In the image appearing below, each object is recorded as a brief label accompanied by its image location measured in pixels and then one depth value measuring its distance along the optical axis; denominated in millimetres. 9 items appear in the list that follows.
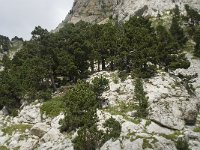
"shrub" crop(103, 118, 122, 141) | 26535
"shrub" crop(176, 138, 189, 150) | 25064
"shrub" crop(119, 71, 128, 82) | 35336
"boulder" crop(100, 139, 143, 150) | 25527
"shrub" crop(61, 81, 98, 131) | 28517
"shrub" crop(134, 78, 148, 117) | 29412
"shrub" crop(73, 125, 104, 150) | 25998
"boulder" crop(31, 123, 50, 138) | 30256
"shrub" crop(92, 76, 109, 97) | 32024
